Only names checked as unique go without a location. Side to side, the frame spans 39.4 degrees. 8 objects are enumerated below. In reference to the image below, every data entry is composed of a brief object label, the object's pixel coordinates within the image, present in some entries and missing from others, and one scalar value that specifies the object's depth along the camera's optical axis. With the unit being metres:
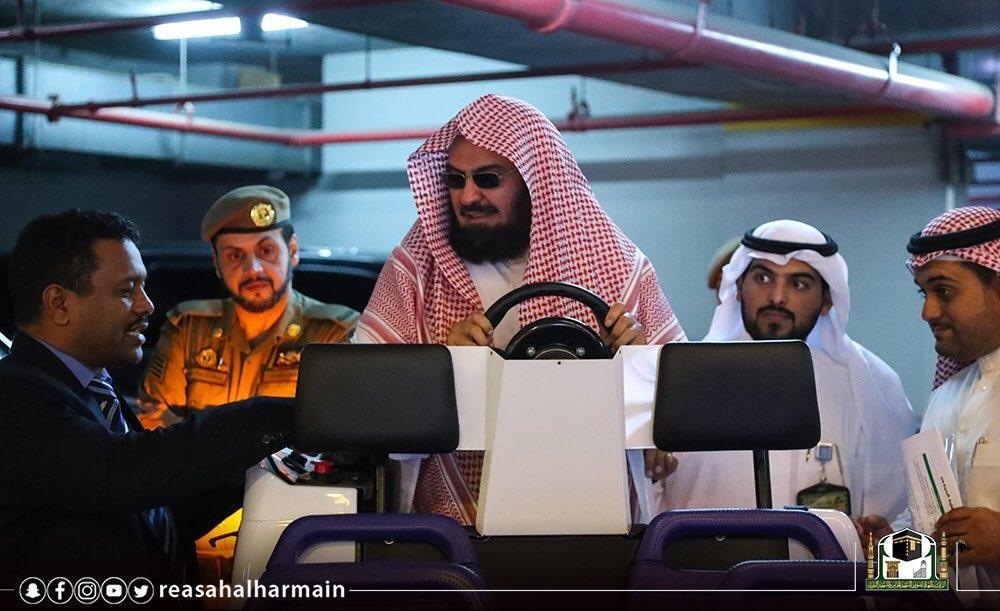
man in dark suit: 2.36
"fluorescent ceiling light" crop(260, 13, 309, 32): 9.28
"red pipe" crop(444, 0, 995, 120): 5.48
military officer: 4.22
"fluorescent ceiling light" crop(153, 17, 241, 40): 9.39
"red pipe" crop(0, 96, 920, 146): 8.81
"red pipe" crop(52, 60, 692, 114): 7.63
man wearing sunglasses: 3.05
